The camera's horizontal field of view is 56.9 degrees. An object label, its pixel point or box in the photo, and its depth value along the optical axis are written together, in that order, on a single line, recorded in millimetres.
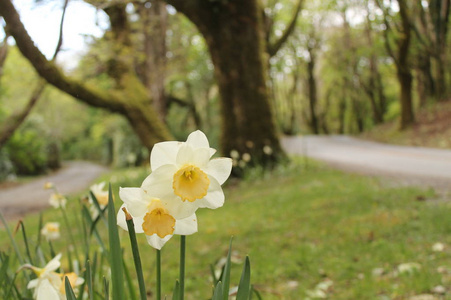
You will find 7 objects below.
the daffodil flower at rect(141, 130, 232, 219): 715
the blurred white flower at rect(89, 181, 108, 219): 1187
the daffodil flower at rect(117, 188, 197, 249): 709
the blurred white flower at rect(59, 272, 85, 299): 961
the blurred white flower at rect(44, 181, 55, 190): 1536
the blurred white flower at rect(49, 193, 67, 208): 1618
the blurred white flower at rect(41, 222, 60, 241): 1637
